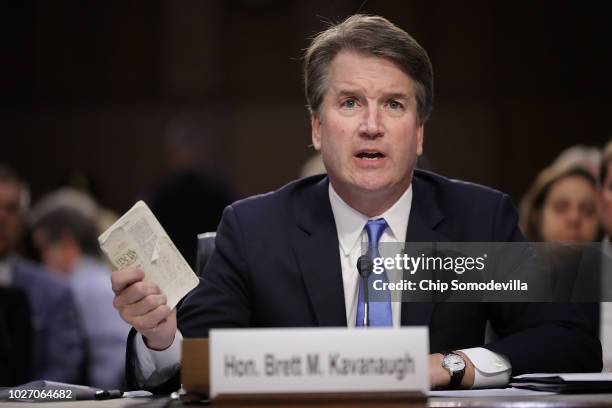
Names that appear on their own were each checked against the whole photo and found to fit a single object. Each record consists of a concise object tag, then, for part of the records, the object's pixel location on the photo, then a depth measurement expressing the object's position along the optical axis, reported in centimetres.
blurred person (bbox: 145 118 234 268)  1007
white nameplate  290
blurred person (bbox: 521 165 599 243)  727
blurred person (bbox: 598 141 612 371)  491
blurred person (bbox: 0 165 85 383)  848
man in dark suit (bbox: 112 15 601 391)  428
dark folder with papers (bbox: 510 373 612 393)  343
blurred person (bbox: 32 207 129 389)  936
